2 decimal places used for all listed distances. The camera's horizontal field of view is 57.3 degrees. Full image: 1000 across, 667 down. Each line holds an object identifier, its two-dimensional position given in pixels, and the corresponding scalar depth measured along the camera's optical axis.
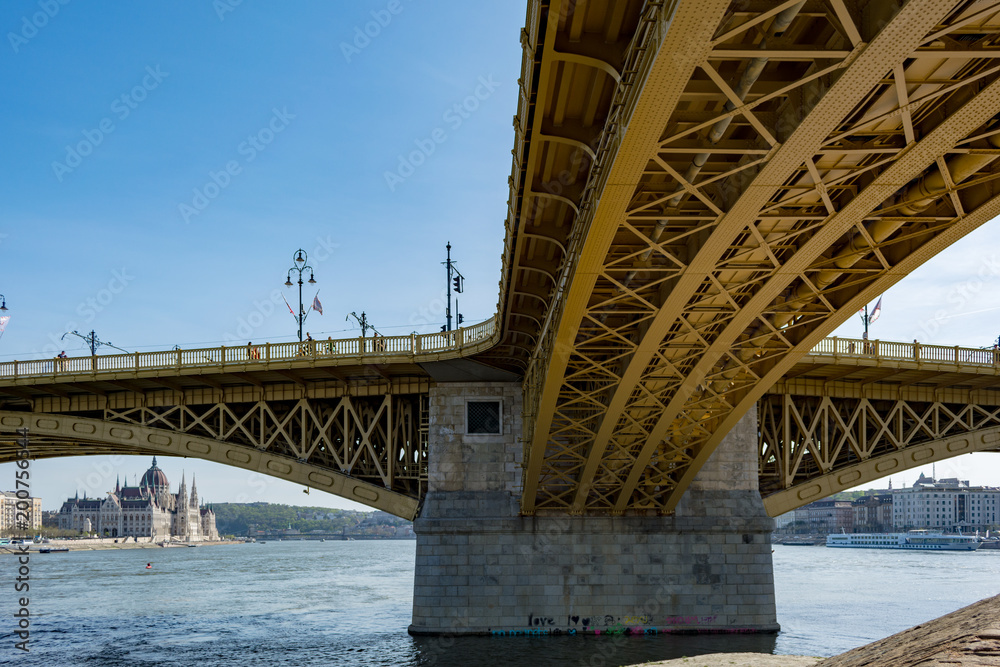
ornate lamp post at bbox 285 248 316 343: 38.72
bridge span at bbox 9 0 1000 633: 10.74
